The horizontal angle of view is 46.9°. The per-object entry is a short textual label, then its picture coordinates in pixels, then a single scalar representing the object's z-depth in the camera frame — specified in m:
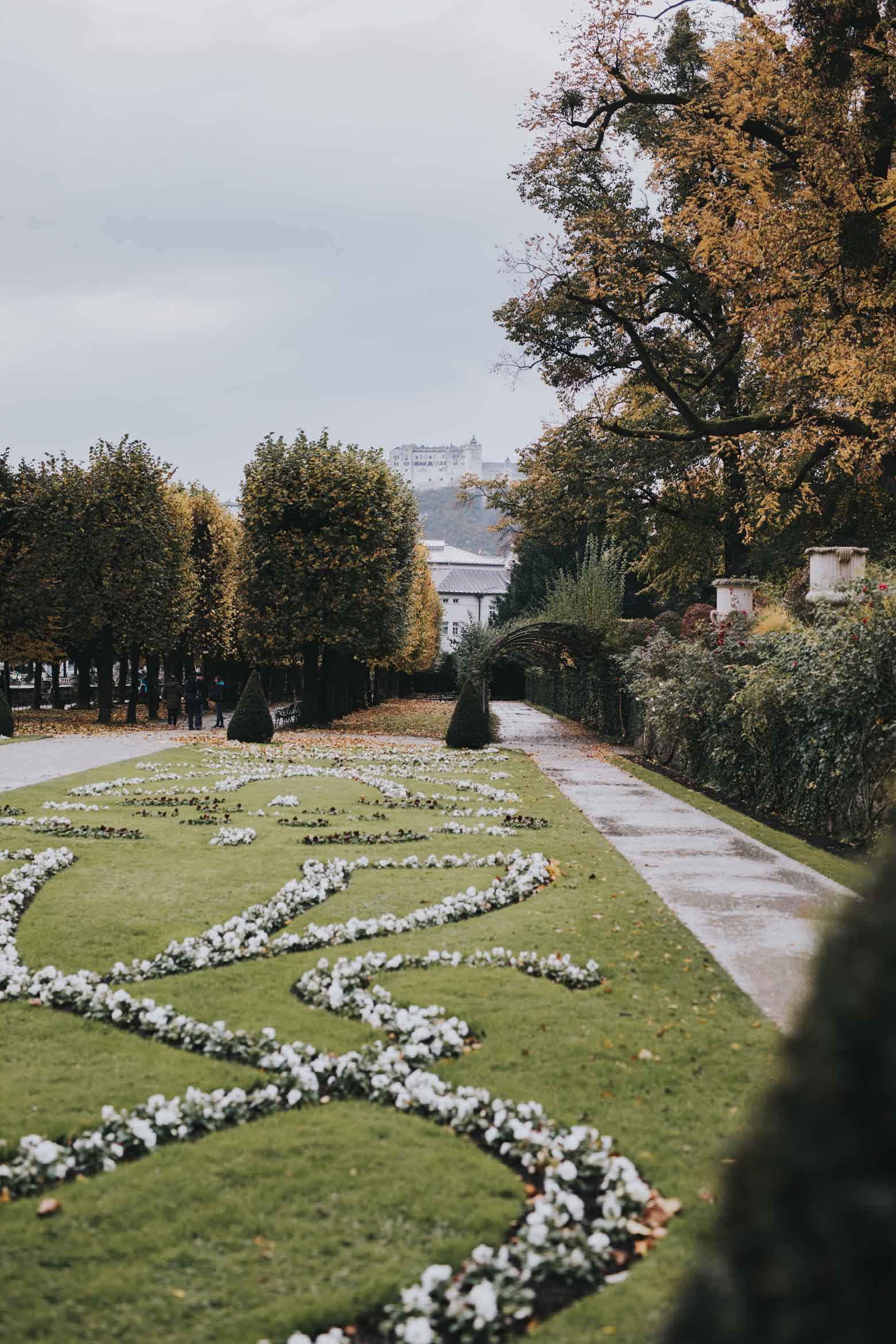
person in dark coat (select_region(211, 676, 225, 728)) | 37.50
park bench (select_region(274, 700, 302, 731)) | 33.88
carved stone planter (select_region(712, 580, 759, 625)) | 20.33
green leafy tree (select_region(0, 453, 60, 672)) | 32.25
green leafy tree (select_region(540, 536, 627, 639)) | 28.98
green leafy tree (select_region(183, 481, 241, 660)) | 44.22
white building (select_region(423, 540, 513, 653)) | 110.75
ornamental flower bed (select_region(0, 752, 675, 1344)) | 2.90
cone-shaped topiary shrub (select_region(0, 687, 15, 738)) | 25.70
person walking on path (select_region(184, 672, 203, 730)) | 33.72
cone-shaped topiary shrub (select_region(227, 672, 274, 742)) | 25.48
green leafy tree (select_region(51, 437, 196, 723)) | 33.72
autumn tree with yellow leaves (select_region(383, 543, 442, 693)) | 43.19
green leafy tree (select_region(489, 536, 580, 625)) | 56.91
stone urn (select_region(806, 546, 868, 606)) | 16.09
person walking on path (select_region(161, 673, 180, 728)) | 35.00
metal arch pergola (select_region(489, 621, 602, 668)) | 27.77
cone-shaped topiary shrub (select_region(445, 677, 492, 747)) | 23.95
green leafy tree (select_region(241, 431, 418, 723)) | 32.06
